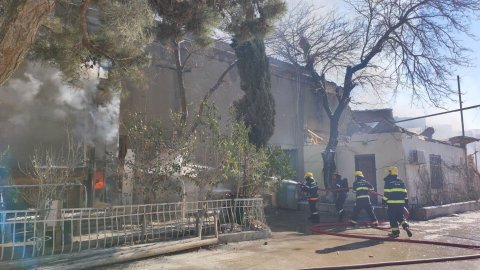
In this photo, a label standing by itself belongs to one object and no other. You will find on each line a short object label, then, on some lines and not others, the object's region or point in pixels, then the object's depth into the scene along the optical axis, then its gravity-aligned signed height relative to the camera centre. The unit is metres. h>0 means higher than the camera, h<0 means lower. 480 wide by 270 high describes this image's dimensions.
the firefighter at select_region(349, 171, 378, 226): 11.77 -0.50
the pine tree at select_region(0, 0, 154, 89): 4.86 +2.54
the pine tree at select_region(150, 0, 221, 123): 7.43 +3.12
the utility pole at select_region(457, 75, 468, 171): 20.25 +1.66
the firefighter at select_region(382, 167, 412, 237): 10.12 -0.51
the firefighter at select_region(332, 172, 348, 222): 13.39 -0.35
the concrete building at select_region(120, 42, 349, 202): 13.89 +3.48
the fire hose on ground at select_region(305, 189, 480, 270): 6.98 -1.33
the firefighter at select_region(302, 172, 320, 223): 12.67 -0.36
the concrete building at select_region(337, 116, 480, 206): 15.99 +0.80
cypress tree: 13.52 +3.05
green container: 15.31 -0.45
